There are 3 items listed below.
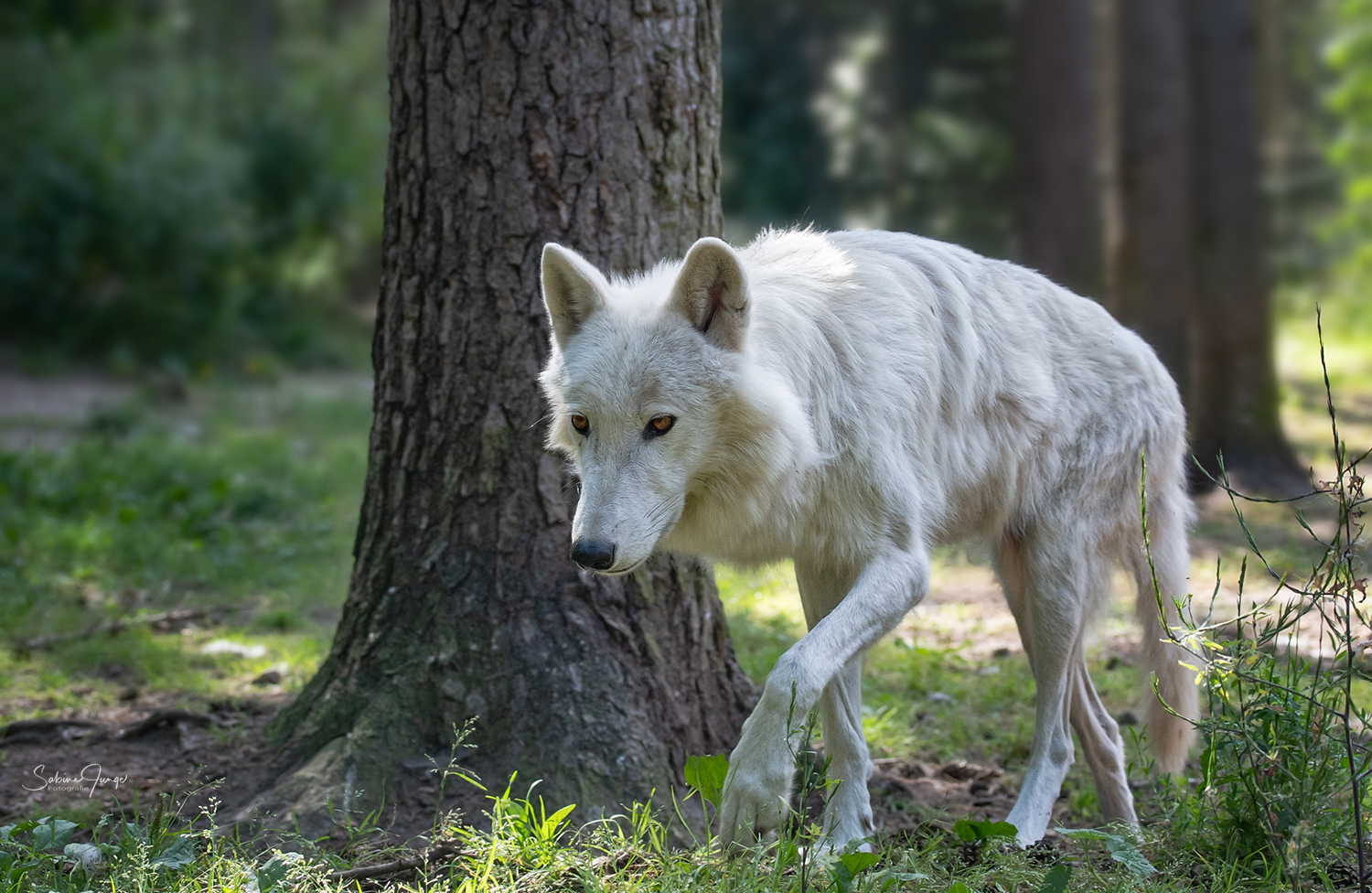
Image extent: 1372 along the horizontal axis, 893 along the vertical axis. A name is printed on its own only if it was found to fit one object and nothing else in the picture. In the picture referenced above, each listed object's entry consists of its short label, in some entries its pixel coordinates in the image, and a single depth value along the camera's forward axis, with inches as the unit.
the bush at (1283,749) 217.6
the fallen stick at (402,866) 248.2
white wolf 254.7
